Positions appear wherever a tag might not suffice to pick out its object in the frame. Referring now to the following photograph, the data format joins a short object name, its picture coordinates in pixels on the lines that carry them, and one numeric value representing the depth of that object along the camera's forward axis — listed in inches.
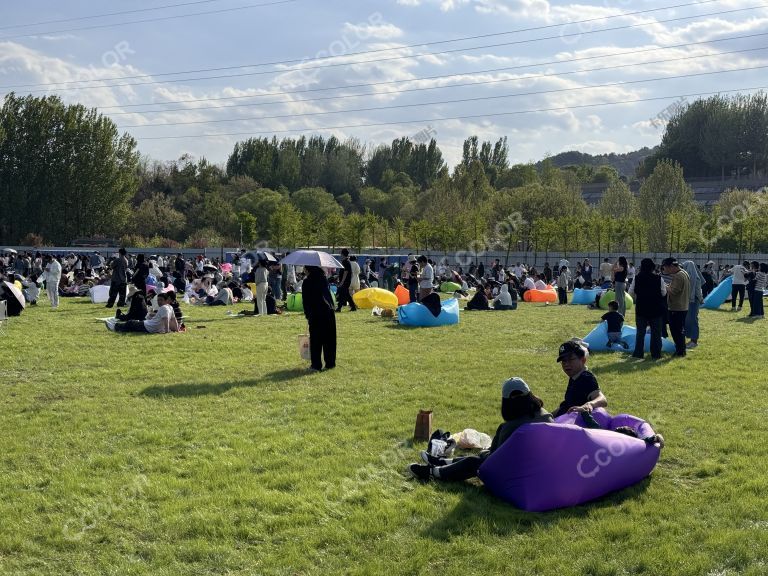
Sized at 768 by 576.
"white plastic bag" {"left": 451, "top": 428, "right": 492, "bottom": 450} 285.7
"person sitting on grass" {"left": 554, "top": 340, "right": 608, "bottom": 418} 265.7
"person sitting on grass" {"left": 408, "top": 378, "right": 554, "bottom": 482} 235.3
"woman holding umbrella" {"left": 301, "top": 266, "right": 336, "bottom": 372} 456.8
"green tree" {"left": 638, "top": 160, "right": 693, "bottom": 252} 2198.6
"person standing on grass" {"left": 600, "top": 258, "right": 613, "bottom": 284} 1188.5
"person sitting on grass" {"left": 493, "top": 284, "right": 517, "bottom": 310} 909.2
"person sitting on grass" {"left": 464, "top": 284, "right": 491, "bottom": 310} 901.8
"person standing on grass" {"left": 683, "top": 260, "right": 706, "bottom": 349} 571.5
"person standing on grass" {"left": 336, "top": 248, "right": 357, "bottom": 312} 818.2
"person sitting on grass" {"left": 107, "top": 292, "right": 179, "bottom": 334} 633.0
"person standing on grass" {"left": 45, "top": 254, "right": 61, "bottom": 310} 847.1
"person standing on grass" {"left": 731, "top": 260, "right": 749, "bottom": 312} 900.6
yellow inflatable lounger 824.9
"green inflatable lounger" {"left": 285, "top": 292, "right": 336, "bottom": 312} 852.0
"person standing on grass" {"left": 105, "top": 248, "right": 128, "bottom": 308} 815.1
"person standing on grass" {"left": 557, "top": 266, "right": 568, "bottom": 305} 1016.9
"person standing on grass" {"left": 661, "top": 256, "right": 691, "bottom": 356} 506.6
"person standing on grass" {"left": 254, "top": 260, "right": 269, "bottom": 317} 761.6
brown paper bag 296.2
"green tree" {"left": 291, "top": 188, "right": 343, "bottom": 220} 3104.1
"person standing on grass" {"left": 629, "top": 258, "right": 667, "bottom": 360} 494.9
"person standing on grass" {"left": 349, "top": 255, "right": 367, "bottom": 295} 832.9
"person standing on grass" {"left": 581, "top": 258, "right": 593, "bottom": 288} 1273.4
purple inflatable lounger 221.1
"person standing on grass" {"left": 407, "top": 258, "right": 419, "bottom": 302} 904.3
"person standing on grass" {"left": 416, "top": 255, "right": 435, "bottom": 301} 754.8
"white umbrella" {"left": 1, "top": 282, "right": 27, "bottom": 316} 744.3
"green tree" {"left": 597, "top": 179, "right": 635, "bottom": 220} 2586.1
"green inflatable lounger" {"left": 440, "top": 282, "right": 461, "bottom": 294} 1215.2
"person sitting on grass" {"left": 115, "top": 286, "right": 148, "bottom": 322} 650.2
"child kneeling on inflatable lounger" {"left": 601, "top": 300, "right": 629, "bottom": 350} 540.4
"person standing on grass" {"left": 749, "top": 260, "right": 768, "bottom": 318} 794.2
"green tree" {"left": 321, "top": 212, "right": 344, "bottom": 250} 2197.3
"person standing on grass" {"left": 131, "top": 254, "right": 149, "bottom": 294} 767.1
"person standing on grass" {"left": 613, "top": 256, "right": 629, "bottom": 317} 727.7
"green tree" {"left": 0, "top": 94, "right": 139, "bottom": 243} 2511.1
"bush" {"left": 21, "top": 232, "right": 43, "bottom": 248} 2470.5
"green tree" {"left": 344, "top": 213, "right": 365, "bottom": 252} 2182.6
